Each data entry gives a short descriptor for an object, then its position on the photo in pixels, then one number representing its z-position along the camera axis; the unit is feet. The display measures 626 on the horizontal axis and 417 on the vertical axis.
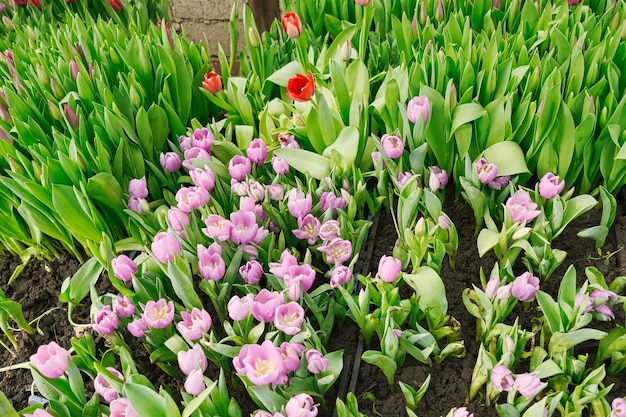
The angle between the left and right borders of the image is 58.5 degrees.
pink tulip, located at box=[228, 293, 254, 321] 3.02
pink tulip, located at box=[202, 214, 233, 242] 3.49
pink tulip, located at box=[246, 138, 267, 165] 4.36
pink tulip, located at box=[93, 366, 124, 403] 3.01
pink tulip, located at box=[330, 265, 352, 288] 3.41
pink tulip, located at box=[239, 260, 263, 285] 3.48
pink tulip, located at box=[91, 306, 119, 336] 3.28
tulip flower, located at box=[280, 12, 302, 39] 5.01
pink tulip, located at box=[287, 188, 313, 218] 3.78
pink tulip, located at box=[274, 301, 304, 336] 2.95
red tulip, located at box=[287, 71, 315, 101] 4.17
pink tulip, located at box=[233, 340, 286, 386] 2.73
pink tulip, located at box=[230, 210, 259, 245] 3.57
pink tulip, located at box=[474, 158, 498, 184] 3.86
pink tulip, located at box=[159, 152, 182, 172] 4.59
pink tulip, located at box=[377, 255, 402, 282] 3.28
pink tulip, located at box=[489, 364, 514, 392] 2.93
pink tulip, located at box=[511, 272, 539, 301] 3.17
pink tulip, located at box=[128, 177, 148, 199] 4.27
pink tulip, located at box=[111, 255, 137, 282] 3.46
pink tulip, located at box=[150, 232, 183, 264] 3.39
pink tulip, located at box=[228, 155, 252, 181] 4.18
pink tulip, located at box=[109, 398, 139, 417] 2.74
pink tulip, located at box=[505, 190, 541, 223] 3.57
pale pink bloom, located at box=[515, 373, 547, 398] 2.78
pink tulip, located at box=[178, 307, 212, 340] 3.08
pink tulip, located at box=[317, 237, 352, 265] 3.53
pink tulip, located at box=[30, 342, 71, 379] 2.99
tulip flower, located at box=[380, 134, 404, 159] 4.01
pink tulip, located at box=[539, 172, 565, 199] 3.69
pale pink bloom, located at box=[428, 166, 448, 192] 3.94
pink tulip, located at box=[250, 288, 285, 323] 3.05
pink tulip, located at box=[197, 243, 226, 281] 3.38
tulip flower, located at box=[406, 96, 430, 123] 4.04
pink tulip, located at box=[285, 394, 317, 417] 2.64
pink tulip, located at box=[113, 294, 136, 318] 3.35
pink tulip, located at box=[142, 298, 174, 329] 3.16
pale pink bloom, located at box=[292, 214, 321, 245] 3.80
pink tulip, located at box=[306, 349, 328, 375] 2.95
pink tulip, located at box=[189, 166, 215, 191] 3.91
